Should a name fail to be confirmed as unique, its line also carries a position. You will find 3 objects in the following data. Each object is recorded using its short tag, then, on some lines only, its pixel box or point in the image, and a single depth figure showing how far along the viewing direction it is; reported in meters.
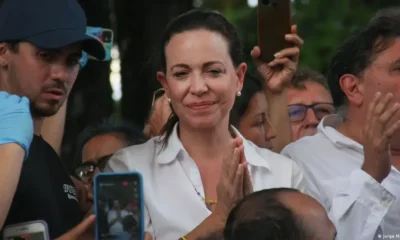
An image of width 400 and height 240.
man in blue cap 7.41
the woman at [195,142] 7.65
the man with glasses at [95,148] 8.42
